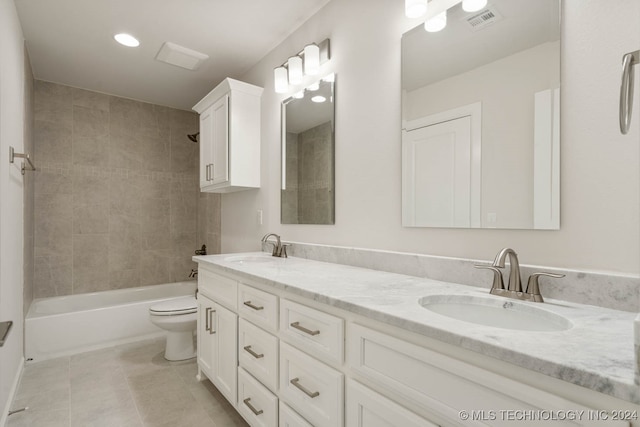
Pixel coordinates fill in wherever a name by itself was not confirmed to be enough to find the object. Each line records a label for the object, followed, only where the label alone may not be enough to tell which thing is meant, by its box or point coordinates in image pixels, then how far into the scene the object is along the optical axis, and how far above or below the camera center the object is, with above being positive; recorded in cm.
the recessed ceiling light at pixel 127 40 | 234 +127
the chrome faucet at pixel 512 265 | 106 -16
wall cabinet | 250 +62
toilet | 247 -84
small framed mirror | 200 +39
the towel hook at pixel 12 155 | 180 +32
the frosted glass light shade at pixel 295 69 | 215 +96
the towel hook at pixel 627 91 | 76 +30
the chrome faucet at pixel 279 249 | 225 -24
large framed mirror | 110 +37
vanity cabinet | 65 -44
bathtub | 259 -95
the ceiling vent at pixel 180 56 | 249 +127
